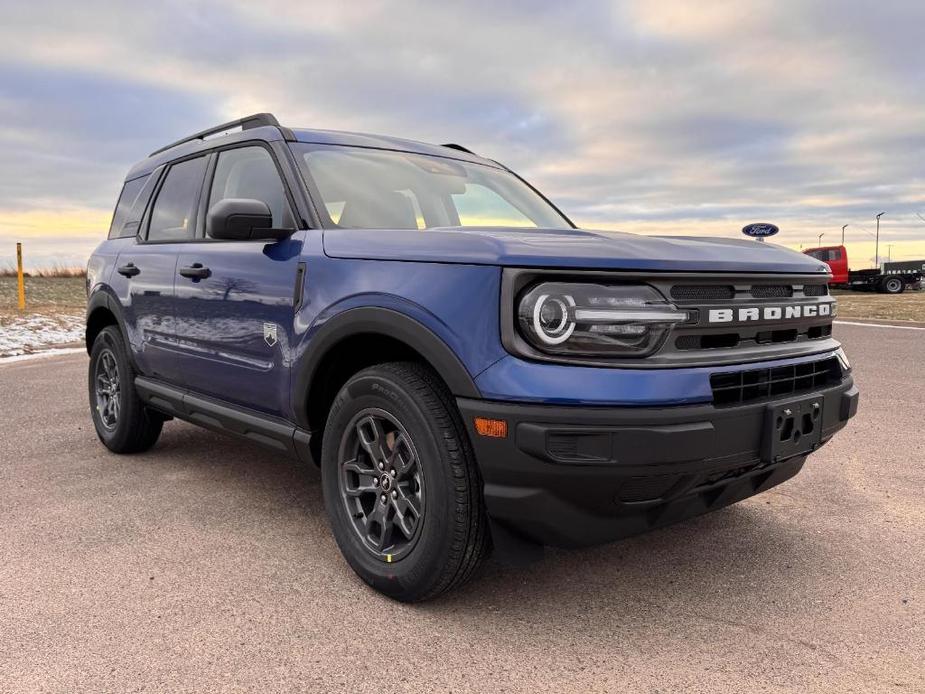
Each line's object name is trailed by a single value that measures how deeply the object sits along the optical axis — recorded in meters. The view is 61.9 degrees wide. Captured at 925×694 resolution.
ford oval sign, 21.80
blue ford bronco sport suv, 2.36
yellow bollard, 14.30
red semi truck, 30.84
